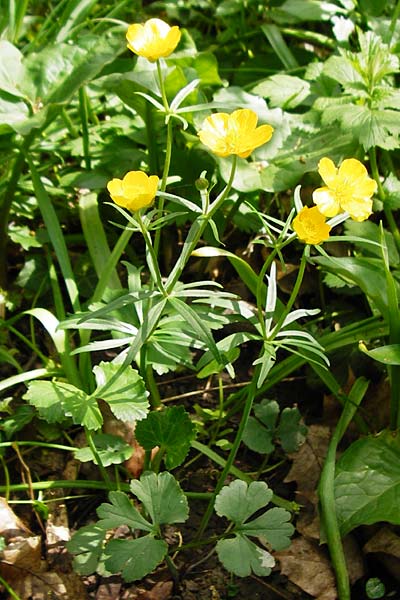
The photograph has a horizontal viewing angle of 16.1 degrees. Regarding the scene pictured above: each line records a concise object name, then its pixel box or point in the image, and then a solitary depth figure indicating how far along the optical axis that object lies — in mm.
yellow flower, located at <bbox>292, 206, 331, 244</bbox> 534
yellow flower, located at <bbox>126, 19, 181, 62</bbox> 562
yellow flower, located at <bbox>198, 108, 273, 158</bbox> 543
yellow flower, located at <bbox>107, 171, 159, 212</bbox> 534
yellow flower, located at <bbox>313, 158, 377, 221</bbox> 545
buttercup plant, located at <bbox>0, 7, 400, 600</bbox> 561
